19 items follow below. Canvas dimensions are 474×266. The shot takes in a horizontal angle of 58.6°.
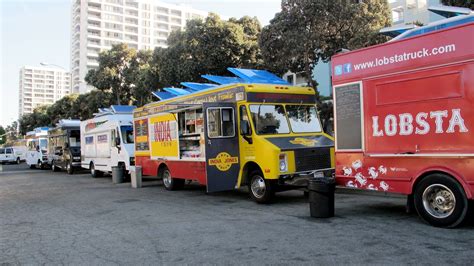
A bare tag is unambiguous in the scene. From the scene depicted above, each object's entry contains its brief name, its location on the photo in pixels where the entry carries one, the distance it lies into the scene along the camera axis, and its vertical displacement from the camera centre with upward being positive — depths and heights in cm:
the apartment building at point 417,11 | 2633 +883
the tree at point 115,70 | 3247 +609
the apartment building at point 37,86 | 15315 +2369
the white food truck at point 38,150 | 3066 +4
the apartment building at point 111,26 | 11281 +3524
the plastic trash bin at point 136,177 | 1558 -108
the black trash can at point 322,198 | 806 -106
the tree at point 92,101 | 3503 +413
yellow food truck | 991 +17
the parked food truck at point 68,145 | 2480 +27
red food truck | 646 +38
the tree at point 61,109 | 5181 +517
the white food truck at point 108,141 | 1816 +36
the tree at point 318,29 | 1529 +429
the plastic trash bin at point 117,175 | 1768 -111
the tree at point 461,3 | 1266 +417
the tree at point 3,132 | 10856 +576
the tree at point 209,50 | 1969 +457
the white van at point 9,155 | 4421 -44
